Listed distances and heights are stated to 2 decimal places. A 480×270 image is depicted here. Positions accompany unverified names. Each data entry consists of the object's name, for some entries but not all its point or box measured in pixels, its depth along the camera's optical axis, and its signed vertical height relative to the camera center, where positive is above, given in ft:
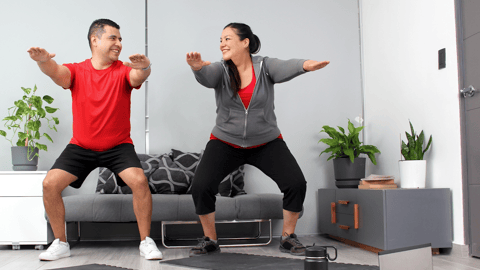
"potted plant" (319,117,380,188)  10.32 -0.02
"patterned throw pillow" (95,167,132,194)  10.07 -0.69
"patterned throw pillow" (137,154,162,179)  10.25 -0.12
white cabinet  9.27 -1.17
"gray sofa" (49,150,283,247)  9.03 -1.03
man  7.85 +0.49
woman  7.84 +0.42
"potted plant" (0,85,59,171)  9.84 +0.74
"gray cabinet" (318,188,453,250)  8.02 -1.28
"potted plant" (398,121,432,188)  8.57 -0.18
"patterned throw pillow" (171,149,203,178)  10.52 -0.08
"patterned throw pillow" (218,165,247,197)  10.11 -0.72
